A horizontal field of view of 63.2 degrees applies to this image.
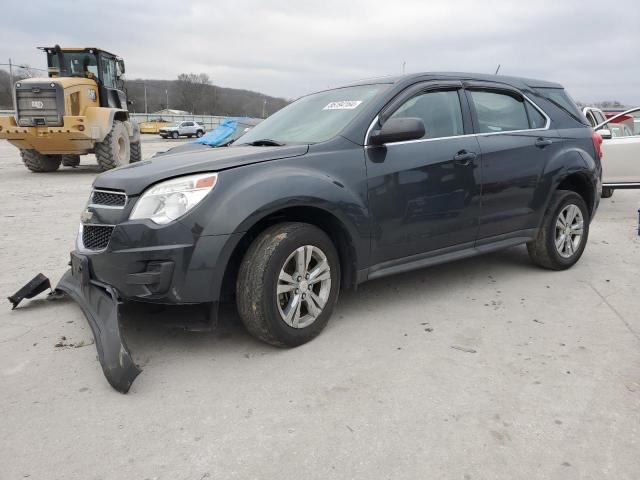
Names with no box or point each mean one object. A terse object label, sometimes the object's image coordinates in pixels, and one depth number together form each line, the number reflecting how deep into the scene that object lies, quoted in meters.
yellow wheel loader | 12.19
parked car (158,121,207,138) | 45.19
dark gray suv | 2.88
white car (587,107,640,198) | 8.06
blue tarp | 17.00
